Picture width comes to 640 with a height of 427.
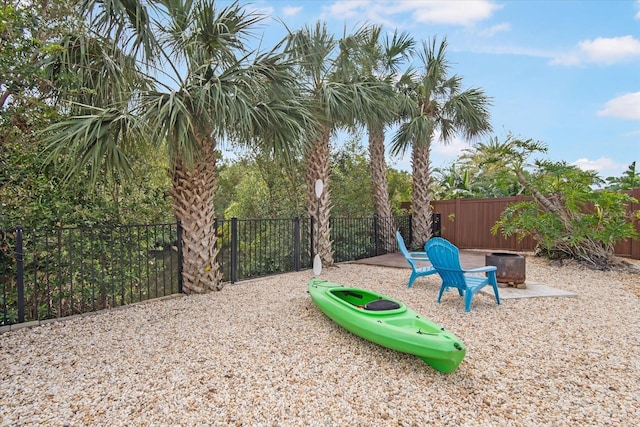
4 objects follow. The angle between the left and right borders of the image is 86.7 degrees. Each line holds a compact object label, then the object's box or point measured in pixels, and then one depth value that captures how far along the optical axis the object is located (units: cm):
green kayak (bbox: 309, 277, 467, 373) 265
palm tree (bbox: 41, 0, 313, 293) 408
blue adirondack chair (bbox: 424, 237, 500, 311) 450
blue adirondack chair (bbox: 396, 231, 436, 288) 583
